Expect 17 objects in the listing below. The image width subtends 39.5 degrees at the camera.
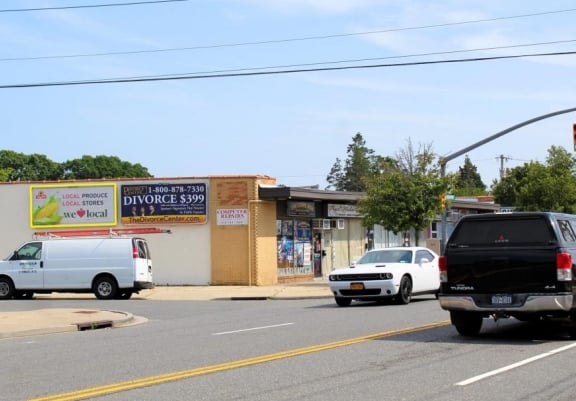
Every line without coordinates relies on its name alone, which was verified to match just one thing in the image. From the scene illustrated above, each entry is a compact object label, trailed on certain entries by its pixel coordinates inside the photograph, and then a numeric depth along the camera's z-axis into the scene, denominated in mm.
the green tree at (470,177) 117625
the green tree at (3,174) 76112
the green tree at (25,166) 95750
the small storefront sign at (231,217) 32938
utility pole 93800
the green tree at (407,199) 32188
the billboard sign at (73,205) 34219
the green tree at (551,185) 59875
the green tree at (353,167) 110750
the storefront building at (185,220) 33031
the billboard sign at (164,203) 33375
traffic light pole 27805
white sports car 20359
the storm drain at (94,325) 17062
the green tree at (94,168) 97562
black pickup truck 12195
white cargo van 26062
